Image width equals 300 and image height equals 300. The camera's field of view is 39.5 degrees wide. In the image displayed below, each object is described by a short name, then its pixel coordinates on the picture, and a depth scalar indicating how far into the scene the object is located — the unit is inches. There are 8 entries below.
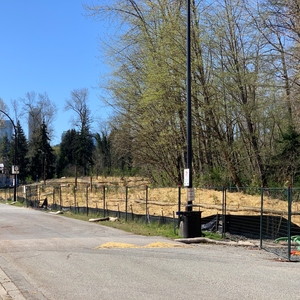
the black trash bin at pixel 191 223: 554.6
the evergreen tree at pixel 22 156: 3587.6
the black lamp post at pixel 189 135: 554.7
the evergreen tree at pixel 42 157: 3238.2
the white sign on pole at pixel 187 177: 549.6
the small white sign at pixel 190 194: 554.9
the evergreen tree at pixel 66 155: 4106.8
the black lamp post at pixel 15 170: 1519.4
